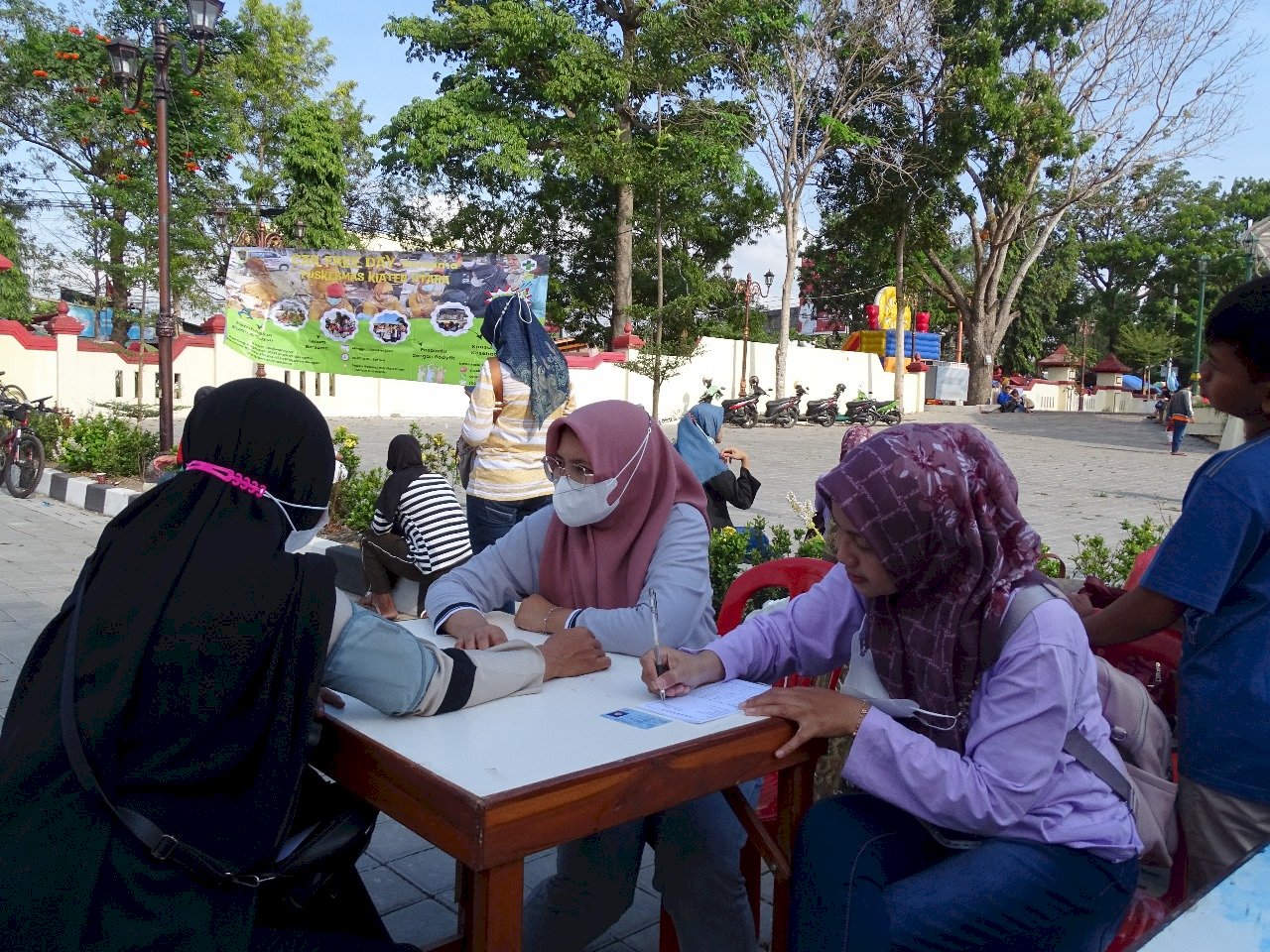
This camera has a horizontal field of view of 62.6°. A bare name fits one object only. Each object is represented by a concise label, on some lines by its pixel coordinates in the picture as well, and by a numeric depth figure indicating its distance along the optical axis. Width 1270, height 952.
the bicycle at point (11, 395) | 12.29
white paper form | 1.82
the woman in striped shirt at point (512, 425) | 5.38
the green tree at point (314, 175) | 22.70
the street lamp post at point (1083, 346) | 43.09
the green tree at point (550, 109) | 21.11
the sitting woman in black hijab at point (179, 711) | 1.45
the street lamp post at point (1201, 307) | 30.27
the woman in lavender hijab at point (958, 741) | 1.65
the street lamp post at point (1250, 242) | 15.11
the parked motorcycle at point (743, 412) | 22.22
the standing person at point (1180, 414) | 17.97
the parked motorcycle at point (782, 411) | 23.11
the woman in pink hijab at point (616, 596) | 2.21
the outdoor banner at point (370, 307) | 9.09
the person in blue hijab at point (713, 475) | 5.44
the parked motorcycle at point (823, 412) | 24.44
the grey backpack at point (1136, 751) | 1.71
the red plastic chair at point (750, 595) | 2.39
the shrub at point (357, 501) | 7.34
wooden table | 1.44
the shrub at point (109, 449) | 11.09
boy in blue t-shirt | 1.78
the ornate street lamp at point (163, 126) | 10.46
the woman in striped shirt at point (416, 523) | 5.29
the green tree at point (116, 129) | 14.59
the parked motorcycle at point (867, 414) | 25.19
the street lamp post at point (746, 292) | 26.20
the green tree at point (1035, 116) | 25.03
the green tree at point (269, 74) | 26.41
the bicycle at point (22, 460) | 10.61
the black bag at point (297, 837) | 1.46
